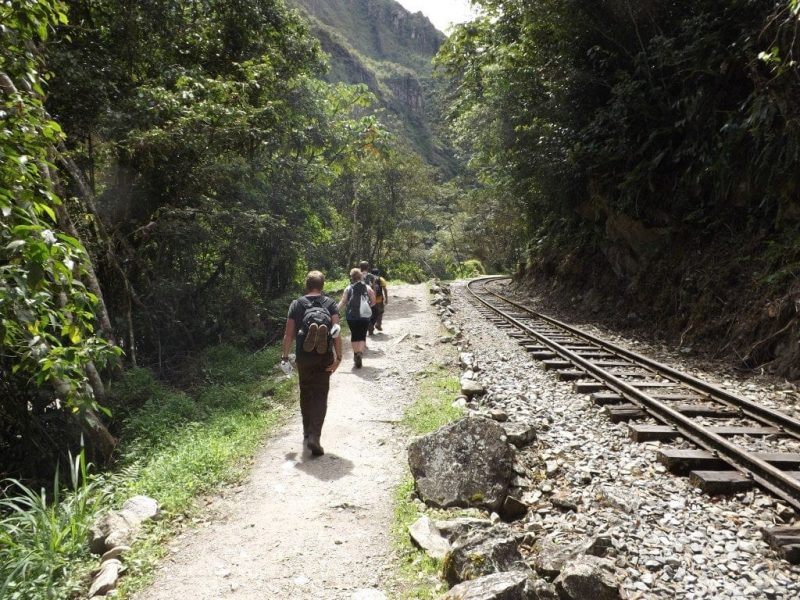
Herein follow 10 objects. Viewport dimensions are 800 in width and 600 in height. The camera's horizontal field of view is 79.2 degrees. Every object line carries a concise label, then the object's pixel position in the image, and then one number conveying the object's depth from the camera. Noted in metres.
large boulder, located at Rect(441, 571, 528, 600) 2.57
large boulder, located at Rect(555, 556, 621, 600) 2.69
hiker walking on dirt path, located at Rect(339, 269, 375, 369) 8.98
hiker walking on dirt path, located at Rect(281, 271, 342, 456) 5.22
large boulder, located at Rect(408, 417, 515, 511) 4.05
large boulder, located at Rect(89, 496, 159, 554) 3.68
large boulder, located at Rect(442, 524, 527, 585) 2.99
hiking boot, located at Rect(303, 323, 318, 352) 5.17
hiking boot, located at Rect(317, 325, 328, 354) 5.19
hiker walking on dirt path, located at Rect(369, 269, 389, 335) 11.40
